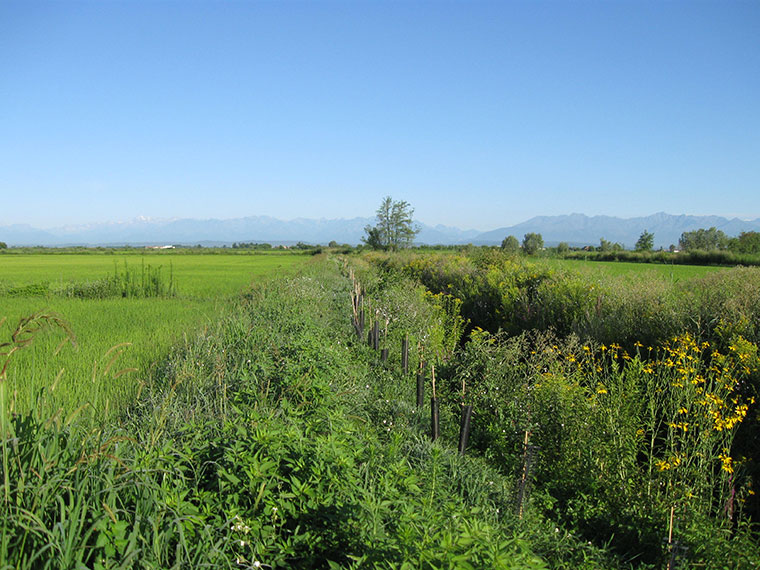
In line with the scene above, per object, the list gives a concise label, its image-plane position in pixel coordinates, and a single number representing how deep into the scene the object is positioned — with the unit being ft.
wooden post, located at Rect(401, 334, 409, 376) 23.03
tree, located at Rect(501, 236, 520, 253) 138.07
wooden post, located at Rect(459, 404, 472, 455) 14.57
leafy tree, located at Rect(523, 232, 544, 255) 116.16
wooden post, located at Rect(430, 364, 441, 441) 15.29
